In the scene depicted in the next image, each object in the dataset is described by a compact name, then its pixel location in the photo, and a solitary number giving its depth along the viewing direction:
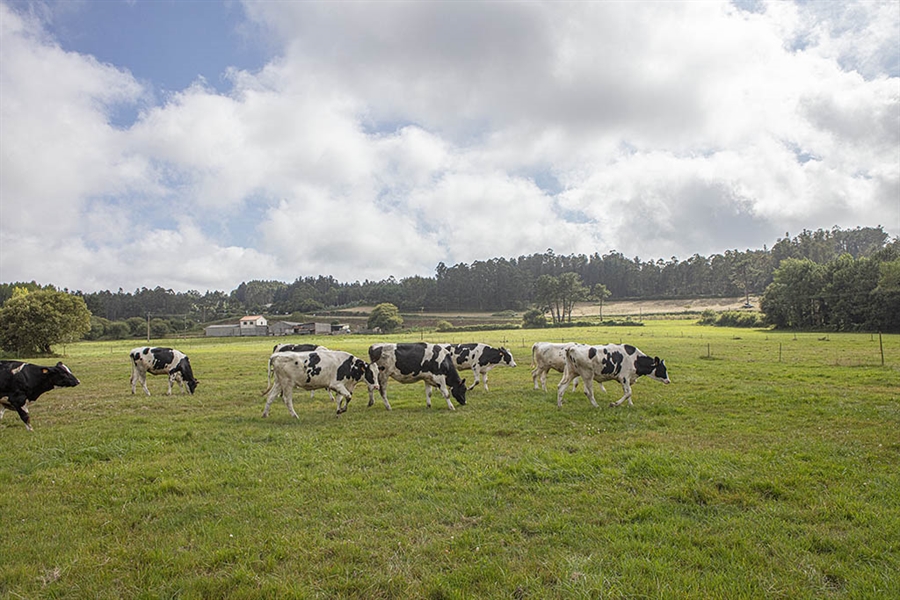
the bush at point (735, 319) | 80.62
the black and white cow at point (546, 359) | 18.03
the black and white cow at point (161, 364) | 18.80
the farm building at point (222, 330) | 116.98
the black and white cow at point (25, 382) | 12.60
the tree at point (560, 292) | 117.31
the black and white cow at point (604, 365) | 14.56
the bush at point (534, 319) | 98.19
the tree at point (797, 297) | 73.75
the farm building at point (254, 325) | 120.00
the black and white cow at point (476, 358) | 19.33
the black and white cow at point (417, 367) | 15.02
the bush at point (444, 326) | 95.25
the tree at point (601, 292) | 129.30
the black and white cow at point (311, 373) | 13.66
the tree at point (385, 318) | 102.44
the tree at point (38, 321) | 50.94
